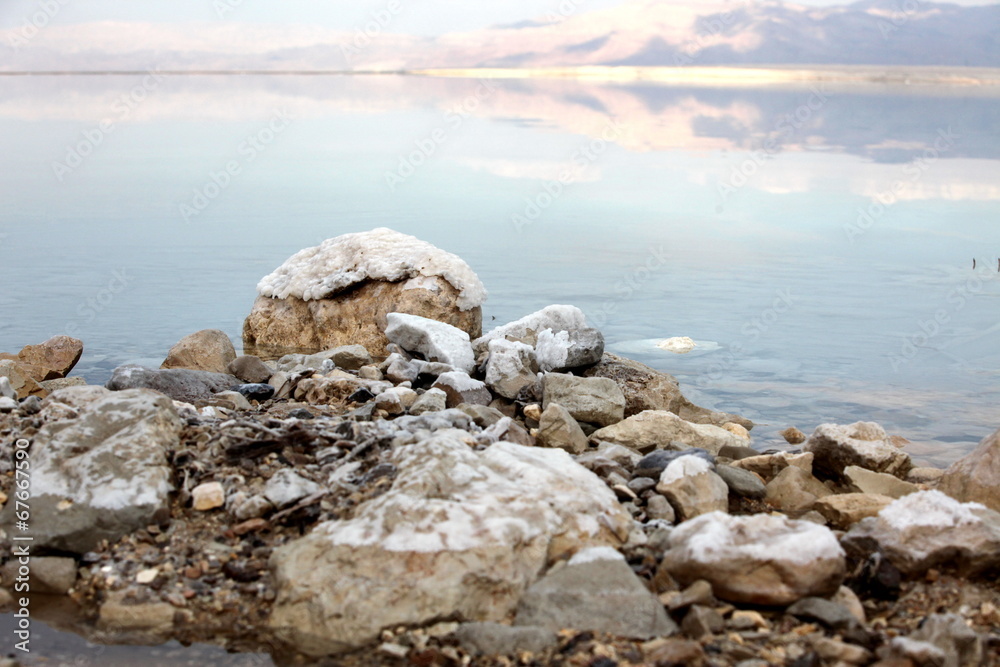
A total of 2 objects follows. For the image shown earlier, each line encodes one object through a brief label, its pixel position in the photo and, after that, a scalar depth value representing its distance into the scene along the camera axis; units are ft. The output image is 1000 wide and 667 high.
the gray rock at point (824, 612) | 11.85
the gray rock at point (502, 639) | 11.59
